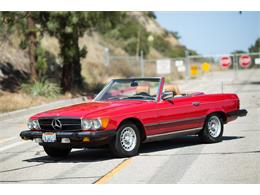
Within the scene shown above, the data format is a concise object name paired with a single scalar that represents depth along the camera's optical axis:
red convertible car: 10.80
